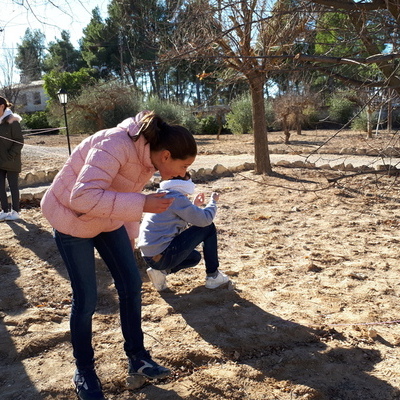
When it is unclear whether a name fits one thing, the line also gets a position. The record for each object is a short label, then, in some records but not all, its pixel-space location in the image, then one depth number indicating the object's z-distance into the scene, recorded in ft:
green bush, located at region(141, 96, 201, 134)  75.78
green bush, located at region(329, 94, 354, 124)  76.38
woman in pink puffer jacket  6.72
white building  152.97
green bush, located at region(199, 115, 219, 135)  88.69
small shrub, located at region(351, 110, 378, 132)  61.93
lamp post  40.01
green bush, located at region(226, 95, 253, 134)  76.38
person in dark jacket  18.48
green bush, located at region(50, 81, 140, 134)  71.36
